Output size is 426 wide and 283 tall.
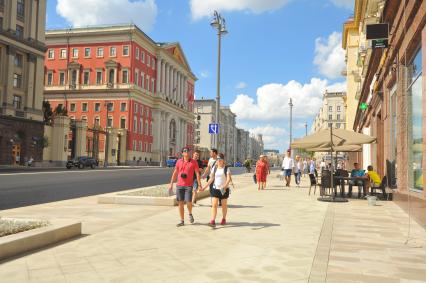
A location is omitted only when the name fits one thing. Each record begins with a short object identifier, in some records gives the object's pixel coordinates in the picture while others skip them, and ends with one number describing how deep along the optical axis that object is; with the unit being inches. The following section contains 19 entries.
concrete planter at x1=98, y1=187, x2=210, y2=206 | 515.5
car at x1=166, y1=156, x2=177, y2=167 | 2843.3
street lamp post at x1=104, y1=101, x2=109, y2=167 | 2455.2
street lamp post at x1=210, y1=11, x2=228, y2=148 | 854.3
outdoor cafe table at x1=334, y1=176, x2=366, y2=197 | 629.9
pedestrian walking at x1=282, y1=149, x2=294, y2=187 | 909.8
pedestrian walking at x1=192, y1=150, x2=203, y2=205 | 419.2
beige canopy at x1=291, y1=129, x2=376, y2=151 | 605.0
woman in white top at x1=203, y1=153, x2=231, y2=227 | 369.4
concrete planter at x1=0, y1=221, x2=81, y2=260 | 239.0
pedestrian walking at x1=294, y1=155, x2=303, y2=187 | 986.6
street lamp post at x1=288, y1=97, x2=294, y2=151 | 2082.6
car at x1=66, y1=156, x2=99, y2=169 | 1923.0
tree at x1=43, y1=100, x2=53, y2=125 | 2409.0
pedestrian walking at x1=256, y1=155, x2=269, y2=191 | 821.9
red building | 3031.5
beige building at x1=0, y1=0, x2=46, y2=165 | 1833.2
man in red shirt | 358.9
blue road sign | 806.5
